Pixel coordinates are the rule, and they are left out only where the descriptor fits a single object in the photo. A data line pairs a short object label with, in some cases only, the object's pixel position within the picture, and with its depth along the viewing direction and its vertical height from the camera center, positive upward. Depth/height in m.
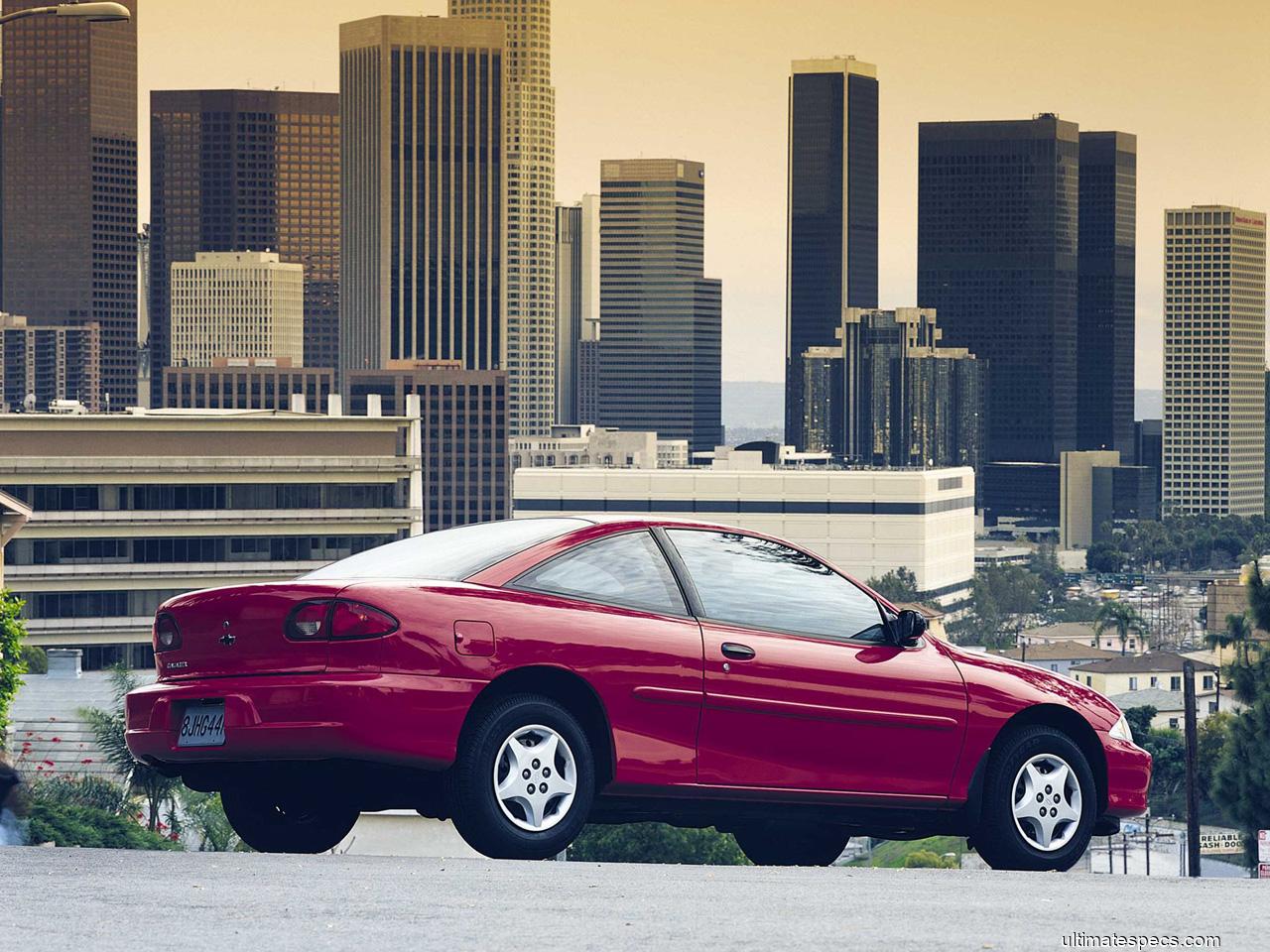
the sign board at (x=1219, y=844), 74.19 -14.22
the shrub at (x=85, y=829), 27.41 -5.11
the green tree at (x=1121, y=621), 179.50 -16.41
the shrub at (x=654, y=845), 42.12 -7.87
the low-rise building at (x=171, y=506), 116.69 -5.07
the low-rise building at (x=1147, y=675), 147.50 -16.70
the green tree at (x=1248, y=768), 32.47 -4.91
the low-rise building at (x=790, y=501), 185.12 -7.35
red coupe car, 8.97 -1.18
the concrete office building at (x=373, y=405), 166.43 +0.09
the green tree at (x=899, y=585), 183.25 -13.89
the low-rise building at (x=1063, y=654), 164.00 -17.21
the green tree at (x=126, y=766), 34.31 -5.39
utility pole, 33.91 -5.77
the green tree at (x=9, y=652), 36.22 -3.84
